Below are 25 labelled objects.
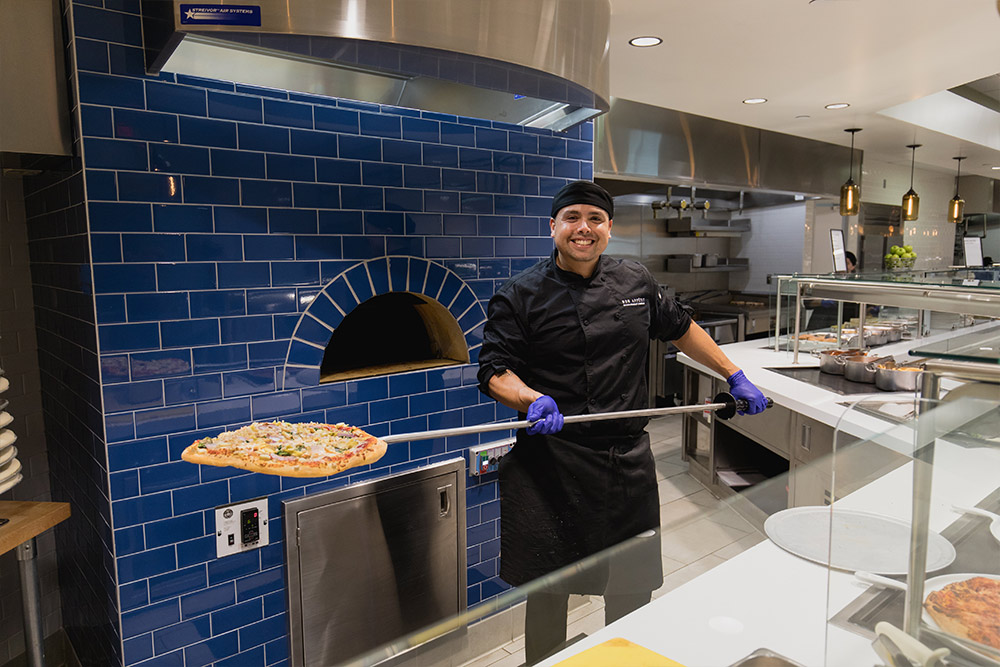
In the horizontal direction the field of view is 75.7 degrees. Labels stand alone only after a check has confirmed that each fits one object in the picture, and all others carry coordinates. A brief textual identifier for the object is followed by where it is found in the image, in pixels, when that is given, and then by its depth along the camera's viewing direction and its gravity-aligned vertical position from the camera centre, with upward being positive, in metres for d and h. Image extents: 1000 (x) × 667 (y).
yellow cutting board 1.10 -0.69
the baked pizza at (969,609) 0.93 -0.53
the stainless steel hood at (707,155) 4.30 +0.77
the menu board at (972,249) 7.22 +0.04
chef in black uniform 2.29 -0.52
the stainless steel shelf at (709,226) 6.82 +0.31
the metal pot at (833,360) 3.79 -0.63
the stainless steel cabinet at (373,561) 2.43 -1.22
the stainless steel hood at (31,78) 1.91 +0.54
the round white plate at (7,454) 1.90 -0.57
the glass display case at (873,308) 2.49 -0.36
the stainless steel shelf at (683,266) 7.00 -0.12
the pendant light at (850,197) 5.21 +0.46
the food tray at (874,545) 1.06 -0.49
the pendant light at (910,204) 6.25 +0.48
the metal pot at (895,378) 3.32 -0.65
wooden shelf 1.92 -0.81
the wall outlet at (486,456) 2.82 -0.88
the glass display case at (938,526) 0.88 -0.45
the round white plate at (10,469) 1.91 -0.63
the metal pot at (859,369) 3.53 -0.64
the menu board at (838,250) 5.11 +0.03
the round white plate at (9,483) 1.87 -0.66
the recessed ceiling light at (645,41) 2.98 +0.99
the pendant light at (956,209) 7.54 +0.51
